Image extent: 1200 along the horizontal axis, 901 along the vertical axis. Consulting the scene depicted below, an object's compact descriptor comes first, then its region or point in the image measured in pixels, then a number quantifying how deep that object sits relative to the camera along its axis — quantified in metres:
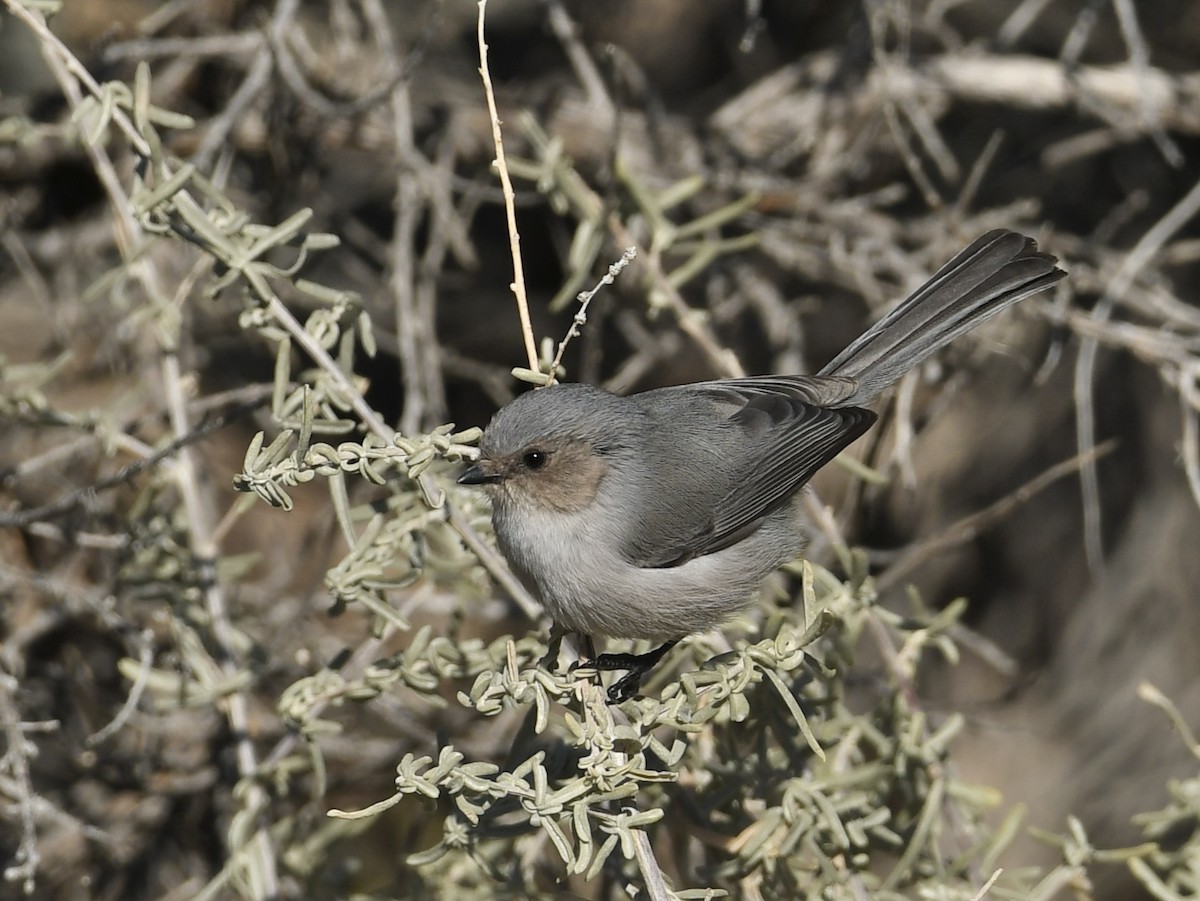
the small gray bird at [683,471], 5.80
